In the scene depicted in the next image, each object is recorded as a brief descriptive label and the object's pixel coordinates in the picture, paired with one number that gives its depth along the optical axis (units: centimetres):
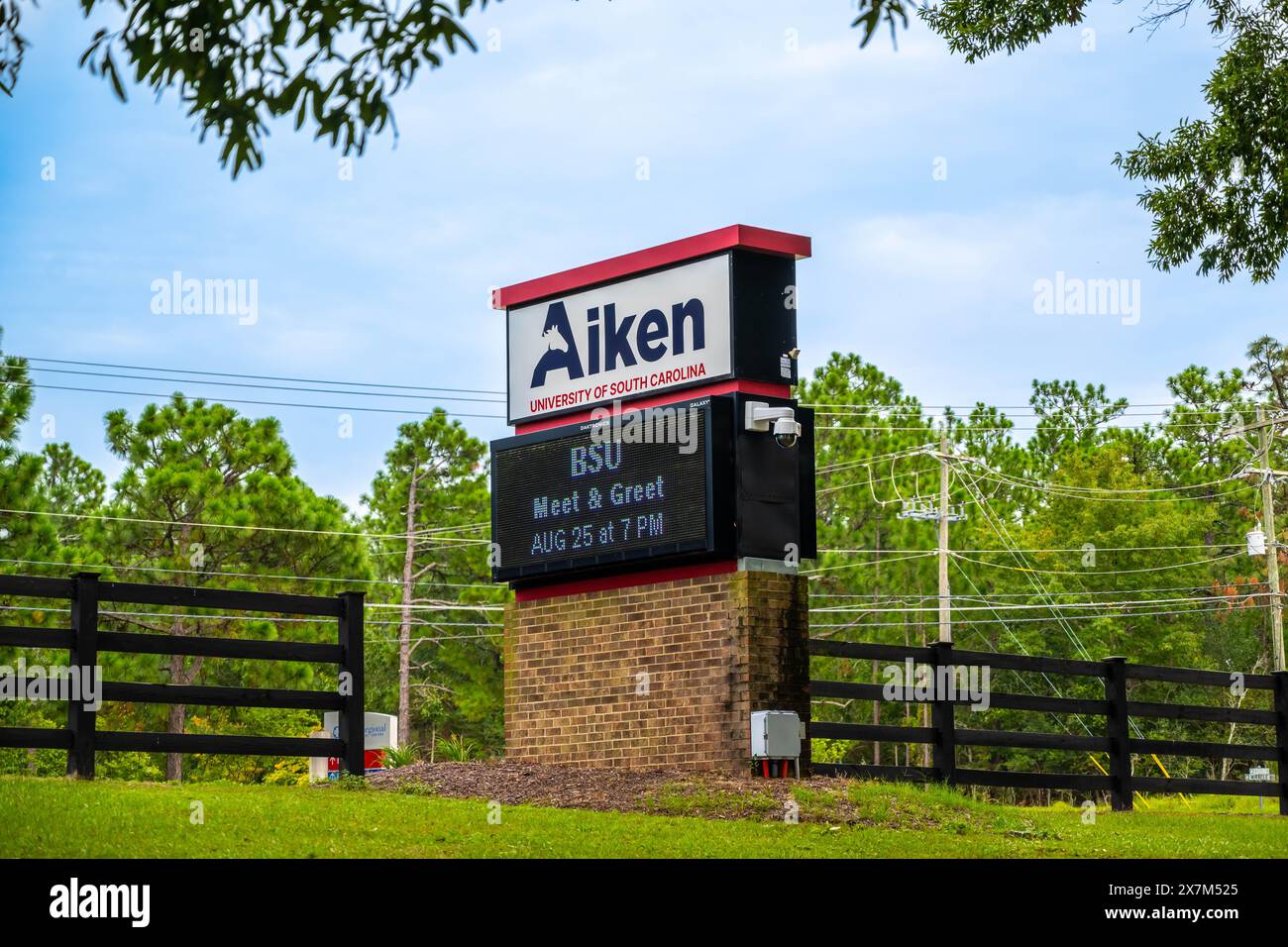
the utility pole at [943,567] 3856
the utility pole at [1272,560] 4134
